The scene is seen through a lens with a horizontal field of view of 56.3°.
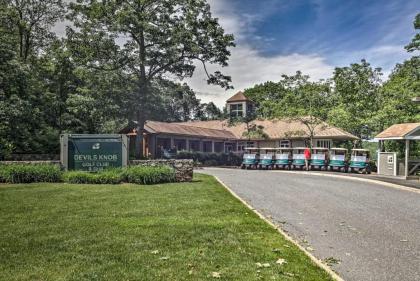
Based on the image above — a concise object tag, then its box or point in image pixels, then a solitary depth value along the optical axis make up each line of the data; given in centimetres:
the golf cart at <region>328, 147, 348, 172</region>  2942
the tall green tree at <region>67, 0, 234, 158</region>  3020
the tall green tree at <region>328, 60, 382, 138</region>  3847
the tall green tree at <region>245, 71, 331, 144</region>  3757
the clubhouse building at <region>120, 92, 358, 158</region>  3701
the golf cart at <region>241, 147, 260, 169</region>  3322
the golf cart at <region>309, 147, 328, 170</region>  3019
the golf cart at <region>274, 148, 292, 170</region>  3219
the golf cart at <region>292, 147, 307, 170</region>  3119
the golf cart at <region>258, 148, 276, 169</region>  3272
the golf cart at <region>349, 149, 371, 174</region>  2822
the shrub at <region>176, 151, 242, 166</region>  3662
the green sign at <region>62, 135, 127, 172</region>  1759
